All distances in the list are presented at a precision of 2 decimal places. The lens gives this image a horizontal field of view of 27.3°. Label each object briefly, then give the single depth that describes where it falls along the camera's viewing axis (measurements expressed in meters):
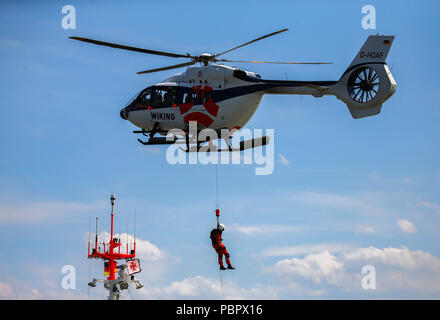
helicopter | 44.81
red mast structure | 55.66
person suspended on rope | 42.22
